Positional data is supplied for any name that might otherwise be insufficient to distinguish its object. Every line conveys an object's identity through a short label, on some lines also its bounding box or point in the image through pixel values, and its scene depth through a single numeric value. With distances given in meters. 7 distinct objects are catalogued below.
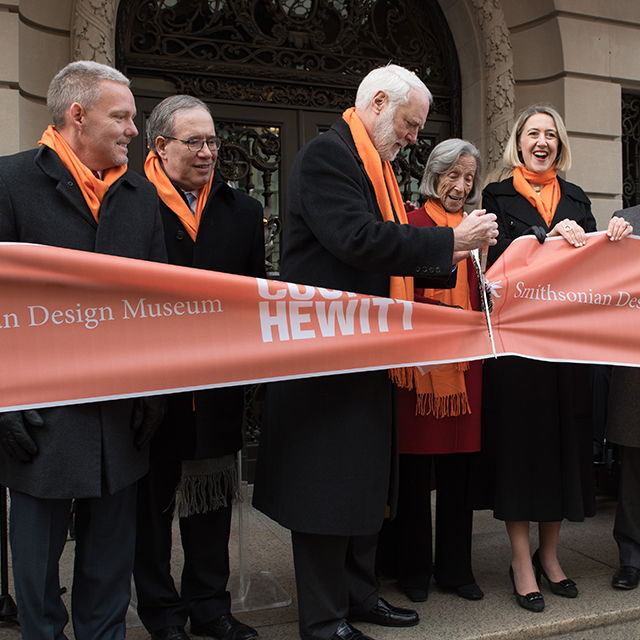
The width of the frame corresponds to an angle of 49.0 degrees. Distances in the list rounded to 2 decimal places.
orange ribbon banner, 2.30
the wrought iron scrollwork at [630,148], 7.54
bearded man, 2.60
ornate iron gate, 5.95
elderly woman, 3.40
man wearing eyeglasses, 2.91
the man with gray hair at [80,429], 2.27
